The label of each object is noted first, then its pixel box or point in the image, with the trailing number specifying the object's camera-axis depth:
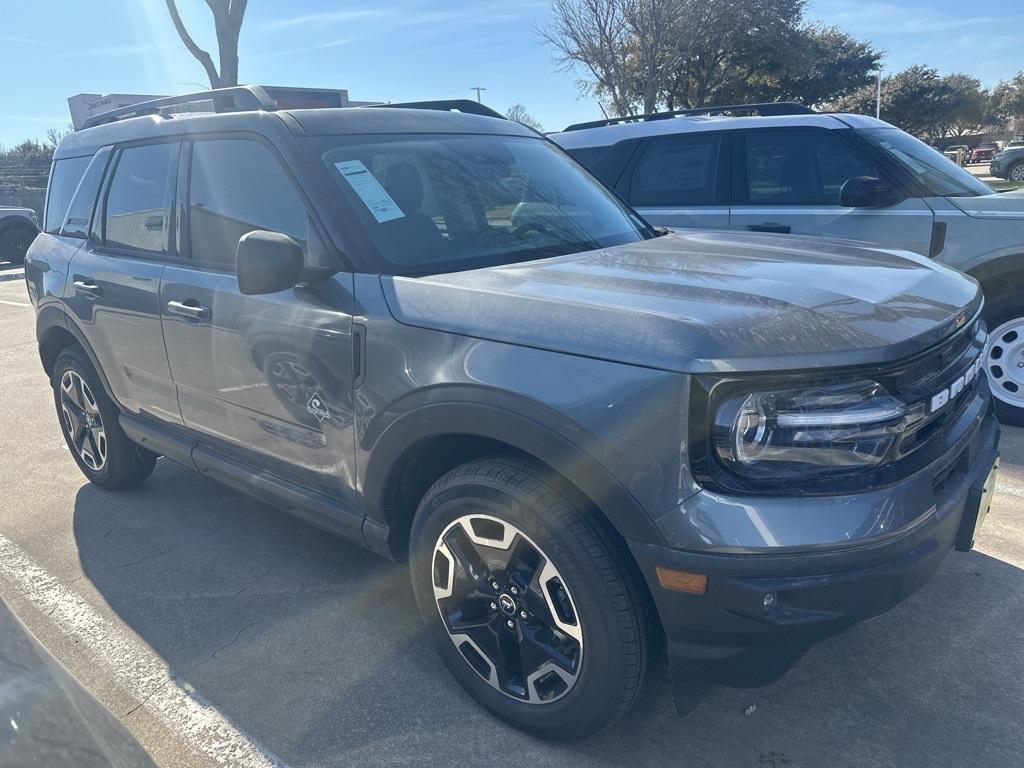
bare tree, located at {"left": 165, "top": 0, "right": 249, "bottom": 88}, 15.65
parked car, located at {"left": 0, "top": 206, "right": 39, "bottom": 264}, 17.53
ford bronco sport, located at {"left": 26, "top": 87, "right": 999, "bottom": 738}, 1.85
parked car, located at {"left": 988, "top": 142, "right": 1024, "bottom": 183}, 22.42
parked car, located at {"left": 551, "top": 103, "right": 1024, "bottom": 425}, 4.75
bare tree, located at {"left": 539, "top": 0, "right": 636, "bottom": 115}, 22.23
